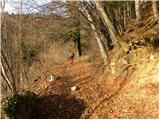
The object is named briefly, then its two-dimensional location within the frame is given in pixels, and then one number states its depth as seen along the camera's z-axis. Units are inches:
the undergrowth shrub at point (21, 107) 236.9
